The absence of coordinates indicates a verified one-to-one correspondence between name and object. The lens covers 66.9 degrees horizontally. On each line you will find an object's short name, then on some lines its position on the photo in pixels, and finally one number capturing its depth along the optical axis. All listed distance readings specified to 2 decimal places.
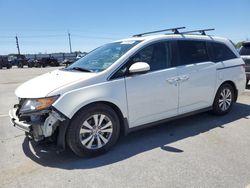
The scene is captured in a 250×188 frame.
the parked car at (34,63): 29.22
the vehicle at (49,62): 29.28
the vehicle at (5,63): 28.30
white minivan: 2.58
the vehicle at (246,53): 6.13
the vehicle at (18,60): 30.90
